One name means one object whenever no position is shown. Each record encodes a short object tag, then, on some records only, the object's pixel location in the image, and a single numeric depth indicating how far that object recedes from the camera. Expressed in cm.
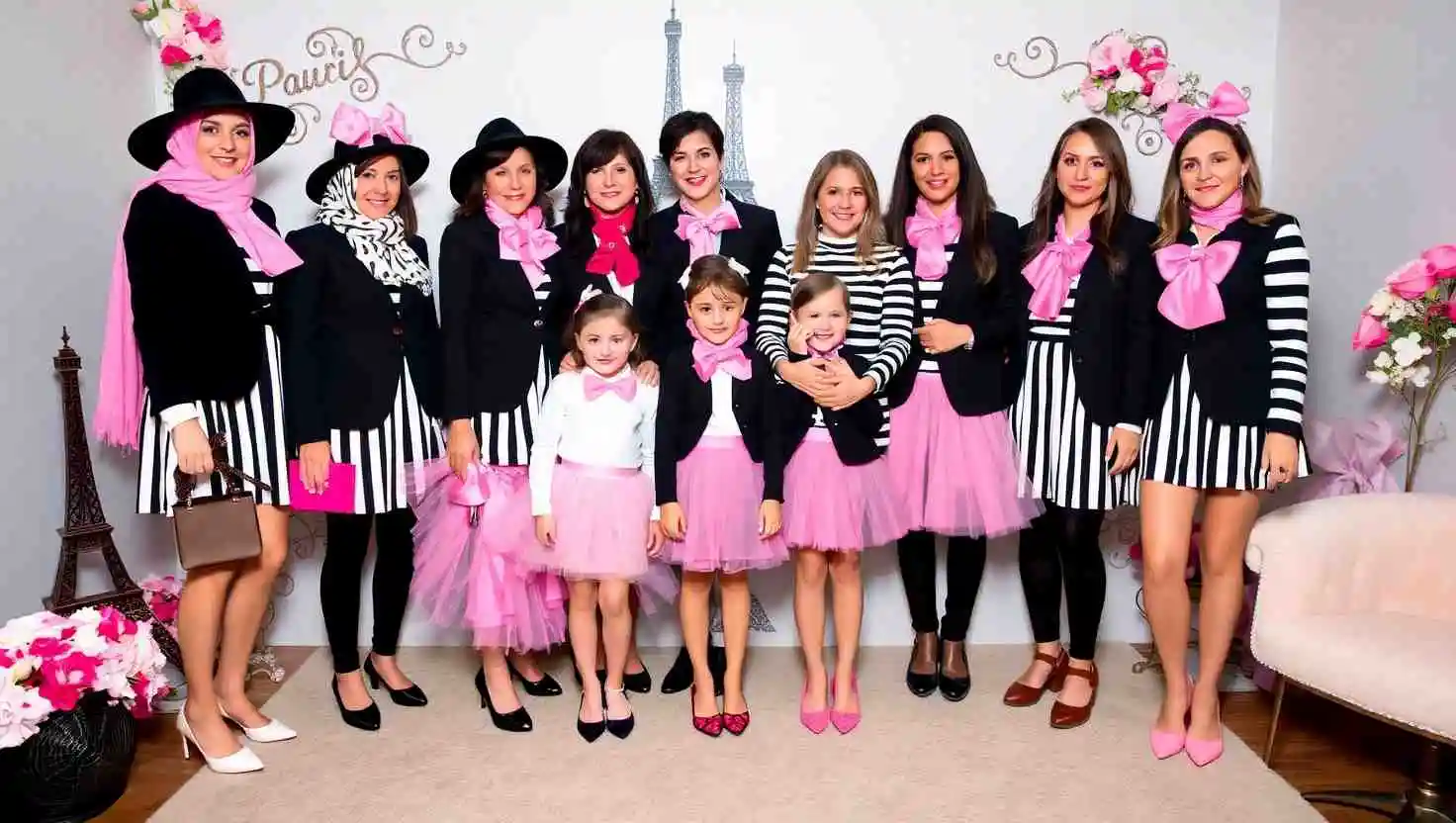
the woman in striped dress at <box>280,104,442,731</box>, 279
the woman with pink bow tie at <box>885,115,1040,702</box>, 290
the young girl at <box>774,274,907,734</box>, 276
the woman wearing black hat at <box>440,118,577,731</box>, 288
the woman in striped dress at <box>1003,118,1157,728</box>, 279
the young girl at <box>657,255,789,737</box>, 273
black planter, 243
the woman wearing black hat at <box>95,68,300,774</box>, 255
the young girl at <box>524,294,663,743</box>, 274
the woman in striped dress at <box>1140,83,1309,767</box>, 259
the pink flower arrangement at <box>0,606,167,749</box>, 238
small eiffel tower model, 290
